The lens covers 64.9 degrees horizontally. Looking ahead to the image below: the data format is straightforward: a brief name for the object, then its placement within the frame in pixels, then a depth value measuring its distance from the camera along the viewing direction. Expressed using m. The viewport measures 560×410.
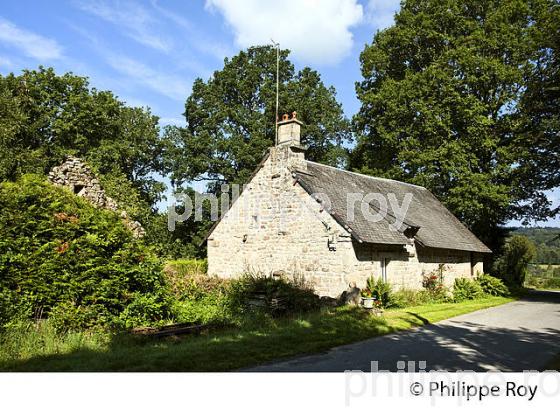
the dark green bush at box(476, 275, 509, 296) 24.83
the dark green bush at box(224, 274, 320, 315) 14.09
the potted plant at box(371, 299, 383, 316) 14.08
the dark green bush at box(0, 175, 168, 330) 9.85
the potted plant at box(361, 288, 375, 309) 14.24
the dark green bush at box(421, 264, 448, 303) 19.96
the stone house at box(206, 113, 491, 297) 17.22
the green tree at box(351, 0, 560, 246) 27.23
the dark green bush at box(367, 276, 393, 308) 16.78
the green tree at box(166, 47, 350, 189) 34.94
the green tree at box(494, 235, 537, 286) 34.44
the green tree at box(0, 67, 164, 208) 29.19
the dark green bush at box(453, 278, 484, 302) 22.30
